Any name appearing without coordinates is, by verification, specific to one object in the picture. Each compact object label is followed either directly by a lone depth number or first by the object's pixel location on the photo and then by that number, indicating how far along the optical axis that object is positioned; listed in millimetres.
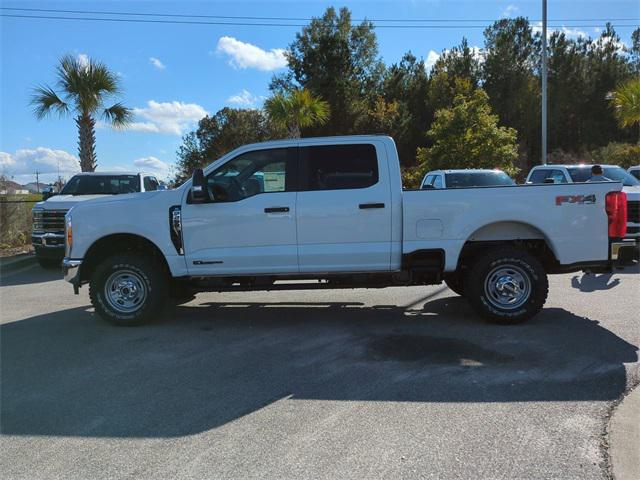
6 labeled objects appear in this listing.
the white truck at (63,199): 11719
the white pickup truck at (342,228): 6293
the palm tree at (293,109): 22750
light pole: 21484
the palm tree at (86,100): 17281
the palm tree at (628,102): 19688
